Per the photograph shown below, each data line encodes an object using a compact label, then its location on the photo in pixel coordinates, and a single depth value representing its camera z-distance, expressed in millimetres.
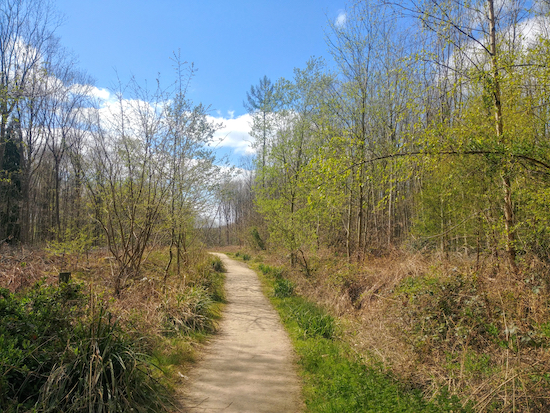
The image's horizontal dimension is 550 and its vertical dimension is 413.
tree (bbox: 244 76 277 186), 19172
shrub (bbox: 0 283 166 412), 3311
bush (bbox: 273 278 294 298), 11699
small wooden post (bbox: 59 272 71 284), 5133
